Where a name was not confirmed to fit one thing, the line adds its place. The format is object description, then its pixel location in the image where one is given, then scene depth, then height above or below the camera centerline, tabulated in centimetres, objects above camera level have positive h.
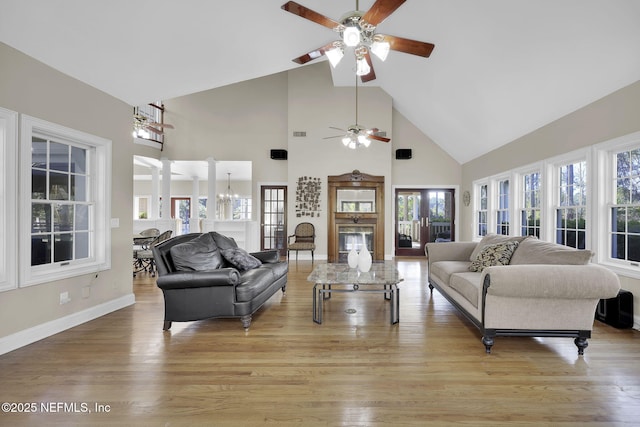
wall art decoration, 723 +51
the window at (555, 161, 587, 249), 377 +12
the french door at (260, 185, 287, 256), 786 -14
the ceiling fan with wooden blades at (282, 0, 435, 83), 207 +142
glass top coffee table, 302 -70
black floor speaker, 291 -98
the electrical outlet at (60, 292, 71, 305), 292 -86
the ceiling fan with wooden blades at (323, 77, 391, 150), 467 +129
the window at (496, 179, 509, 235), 569 +10
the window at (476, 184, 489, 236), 652 +9
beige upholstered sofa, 225 -67
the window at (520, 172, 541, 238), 472 +15
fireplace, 718 -60
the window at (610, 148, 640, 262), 309 +7
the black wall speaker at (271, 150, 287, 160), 755 +155
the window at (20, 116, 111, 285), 264 +12
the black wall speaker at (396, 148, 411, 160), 749 +155
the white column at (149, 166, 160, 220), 781 +48
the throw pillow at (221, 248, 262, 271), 354 -57
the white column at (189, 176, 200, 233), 779 +13
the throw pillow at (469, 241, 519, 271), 315 -46
